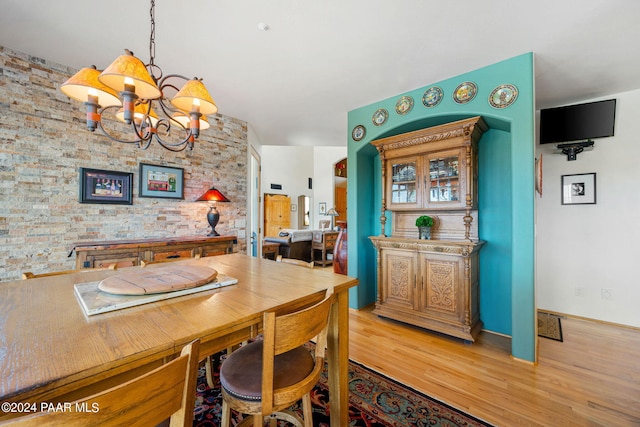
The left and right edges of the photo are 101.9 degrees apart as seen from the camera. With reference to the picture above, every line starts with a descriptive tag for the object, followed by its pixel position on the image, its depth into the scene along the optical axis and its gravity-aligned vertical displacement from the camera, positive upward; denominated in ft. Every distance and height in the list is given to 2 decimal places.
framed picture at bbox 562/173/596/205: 10.11 +1.16
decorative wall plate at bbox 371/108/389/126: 10.48 +4.13
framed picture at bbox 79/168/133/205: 8.99 +1.10
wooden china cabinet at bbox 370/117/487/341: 8.48 -0.61
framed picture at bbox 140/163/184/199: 10.38 +1.48
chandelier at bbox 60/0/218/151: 4.19 +2.32
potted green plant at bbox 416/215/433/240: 9.52 -0.29
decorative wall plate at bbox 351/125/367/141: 11.20 +3.72
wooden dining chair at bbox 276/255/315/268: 6.48 -1.17
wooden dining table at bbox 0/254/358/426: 2.04 -1.19
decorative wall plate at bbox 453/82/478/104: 8.37 +4.12
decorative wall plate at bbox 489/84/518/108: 7.63 +3.66
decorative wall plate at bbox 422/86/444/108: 9.04 +4.28
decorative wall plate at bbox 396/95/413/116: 9.75 +4.30
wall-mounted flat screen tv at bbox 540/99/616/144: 9.52 +3.67
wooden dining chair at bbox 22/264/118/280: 4.92 -1.17
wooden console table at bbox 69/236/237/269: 7.90 -1.13
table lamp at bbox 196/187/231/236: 11.45 +0.76
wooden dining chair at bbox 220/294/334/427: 3.08 -2.24
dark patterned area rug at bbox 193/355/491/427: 5.16 -4.06
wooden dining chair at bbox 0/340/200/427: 1.59 -1.31
